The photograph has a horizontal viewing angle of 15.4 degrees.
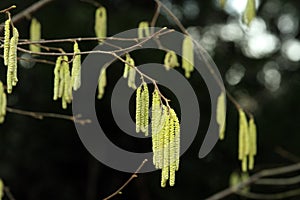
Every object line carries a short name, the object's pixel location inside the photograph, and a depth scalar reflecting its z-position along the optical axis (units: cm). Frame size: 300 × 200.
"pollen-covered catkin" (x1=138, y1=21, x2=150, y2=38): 137
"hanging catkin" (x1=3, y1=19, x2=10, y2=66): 105
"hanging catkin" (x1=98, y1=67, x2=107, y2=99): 134
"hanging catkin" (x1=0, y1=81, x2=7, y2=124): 120
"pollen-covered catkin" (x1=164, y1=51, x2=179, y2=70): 131
